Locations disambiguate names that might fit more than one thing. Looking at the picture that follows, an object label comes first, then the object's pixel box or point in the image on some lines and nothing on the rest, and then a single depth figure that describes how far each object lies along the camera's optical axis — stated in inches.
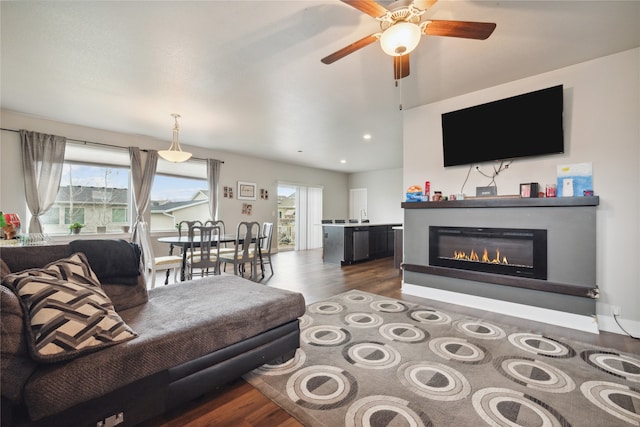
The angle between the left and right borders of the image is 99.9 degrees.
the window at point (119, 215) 203.2
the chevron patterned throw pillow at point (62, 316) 43.3
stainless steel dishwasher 233.5
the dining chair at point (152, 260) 133.3
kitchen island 228.5
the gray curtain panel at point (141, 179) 202.4
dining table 146.2
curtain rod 180.3
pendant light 163.6
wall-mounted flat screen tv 109.5
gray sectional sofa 41.2
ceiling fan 62.7
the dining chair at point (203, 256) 149.6
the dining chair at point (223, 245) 180.3
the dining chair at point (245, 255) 167.5
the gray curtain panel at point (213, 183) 247.6
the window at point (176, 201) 224.1
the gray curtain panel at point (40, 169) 162.4
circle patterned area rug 57.2
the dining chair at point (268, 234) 190.5
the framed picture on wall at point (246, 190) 274.3
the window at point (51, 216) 175.9
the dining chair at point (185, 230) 226.0
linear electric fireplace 112.7
